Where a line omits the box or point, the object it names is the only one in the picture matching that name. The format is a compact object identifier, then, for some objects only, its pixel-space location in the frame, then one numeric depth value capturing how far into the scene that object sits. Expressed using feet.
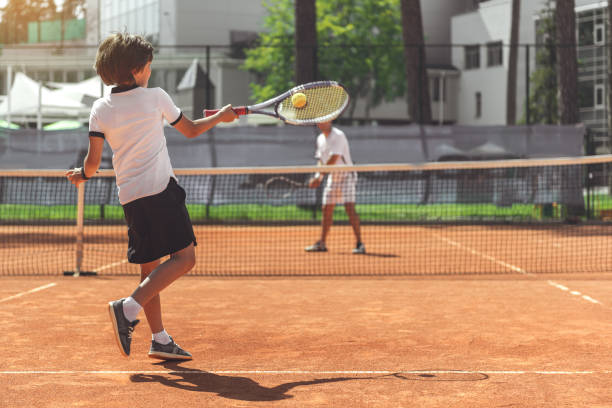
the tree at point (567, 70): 60.49
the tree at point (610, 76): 64.03
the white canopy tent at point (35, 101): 75.77
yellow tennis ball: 17.11
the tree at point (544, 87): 96.37
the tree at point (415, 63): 64.18
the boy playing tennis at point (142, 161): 14.65
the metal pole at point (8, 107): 75.88
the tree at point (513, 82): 102.87
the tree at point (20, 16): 165.17
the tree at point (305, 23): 63.67
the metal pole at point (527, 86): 59.73
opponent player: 34.76
